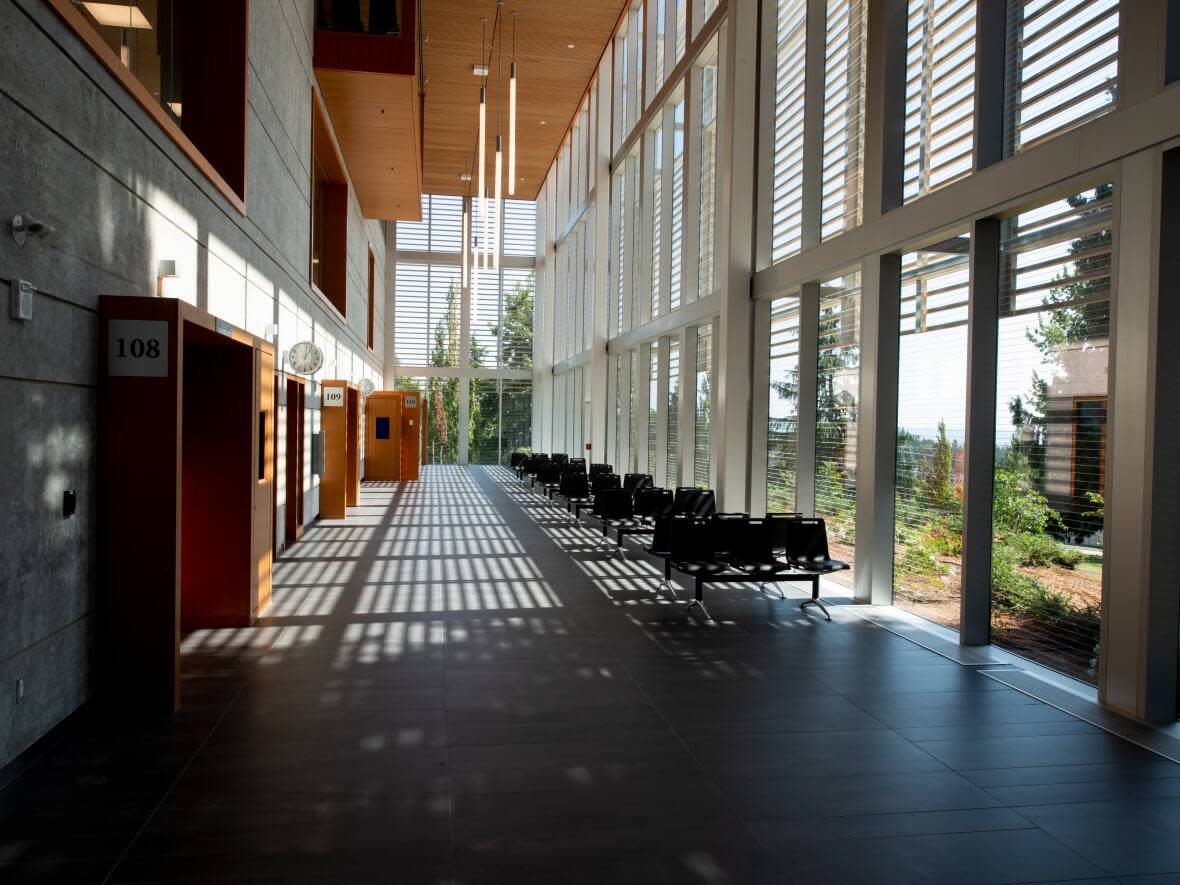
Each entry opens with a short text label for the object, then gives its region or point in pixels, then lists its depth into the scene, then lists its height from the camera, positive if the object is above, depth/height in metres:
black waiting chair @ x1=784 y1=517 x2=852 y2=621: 7.73 -0.94
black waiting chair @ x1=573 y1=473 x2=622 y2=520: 14.65 -0.85
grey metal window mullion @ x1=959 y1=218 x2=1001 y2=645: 6.14 +0.10
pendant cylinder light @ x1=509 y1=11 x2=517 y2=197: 11.86 +4.30
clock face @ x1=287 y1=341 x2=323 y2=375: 10.79 +0.85
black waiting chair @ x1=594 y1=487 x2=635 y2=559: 11.38 -0.98
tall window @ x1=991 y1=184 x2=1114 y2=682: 5.25 +0.04
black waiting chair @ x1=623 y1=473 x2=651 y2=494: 13.95 -0.79
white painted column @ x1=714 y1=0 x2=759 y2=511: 10.45 +2.33
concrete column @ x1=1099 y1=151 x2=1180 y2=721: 4.54 -0.05
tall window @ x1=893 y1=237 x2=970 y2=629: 6.63 +0.04
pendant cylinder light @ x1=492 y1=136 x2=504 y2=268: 13.45 +3.83
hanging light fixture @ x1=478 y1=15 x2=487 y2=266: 12.93 +4.42
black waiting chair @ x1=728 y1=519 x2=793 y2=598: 7.62 -0.97
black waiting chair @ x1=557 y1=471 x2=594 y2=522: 14.55 -0.93
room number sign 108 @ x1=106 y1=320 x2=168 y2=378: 4.50 +0.39
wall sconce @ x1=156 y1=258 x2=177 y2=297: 5.44 +0.95
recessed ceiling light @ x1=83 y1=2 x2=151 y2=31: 4.88 +2.45
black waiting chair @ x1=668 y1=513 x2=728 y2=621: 7.64 -0.98
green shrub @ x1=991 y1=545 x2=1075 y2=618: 5.57 -1.02
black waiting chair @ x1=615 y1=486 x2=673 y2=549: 11.13 -0.92
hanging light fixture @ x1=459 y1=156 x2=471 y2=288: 19.79 +4.63
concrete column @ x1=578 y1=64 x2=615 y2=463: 19.26 +3.34
